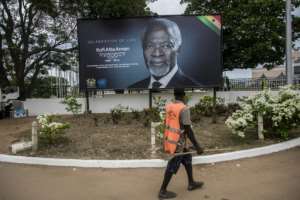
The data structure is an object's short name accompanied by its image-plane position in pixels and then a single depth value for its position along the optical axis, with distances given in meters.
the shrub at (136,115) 12.85
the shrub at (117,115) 12.35
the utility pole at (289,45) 12.60
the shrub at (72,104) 14.14
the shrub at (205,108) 13.59
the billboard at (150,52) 14.12
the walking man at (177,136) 5.58
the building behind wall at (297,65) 35.16
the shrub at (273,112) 8.81
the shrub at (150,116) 11.54
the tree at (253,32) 19.64
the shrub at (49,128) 8.95
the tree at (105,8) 16.08
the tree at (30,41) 18.27
